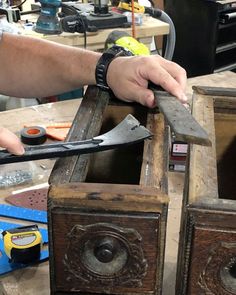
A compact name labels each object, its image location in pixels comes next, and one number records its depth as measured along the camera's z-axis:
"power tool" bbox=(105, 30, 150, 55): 1.23
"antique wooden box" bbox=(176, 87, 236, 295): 0.49
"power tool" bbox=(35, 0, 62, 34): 1.60
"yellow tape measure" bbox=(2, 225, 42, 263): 0.71
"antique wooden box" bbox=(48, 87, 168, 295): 0.50
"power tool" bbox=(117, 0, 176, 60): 1.80
